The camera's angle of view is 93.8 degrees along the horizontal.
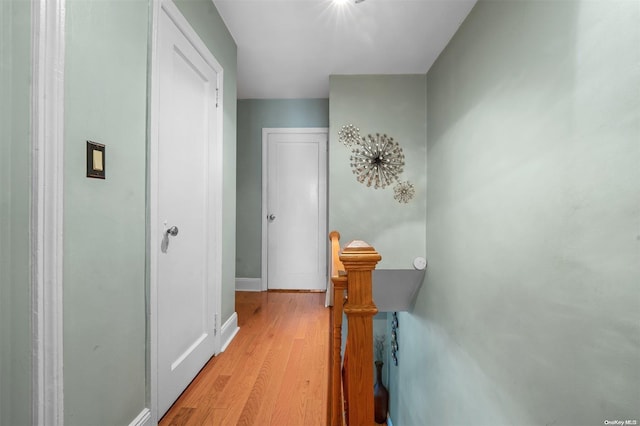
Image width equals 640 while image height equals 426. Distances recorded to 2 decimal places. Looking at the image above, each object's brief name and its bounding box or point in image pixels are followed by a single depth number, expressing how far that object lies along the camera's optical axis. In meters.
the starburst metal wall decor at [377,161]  3.18
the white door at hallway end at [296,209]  3.80
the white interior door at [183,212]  1.42
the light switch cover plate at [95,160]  0.99
